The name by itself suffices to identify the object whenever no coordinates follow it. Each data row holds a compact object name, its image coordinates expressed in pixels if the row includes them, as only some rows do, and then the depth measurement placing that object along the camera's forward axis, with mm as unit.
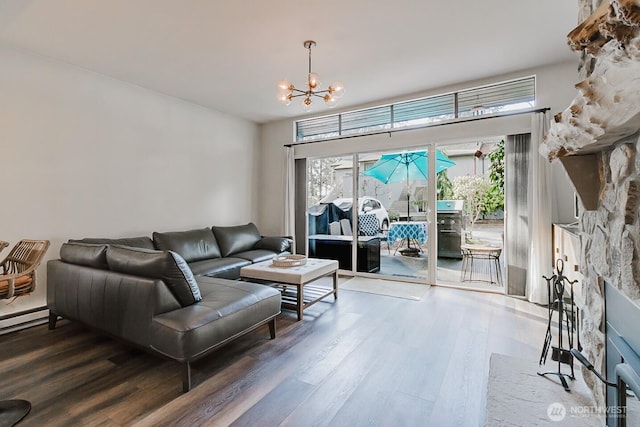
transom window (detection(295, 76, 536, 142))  4078
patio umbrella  4691
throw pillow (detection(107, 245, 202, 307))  2164
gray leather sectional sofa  2047
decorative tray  3510
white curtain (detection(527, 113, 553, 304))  3676
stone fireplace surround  875
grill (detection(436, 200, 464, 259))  4797
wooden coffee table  3227
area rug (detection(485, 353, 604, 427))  1568
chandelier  3055
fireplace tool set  1809
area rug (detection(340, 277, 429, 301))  4090
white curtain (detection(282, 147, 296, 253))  5688
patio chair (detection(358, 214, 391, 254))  5164
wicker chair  2514
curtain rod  3752
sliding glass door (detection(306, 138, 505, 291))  4625
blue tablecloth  4719
